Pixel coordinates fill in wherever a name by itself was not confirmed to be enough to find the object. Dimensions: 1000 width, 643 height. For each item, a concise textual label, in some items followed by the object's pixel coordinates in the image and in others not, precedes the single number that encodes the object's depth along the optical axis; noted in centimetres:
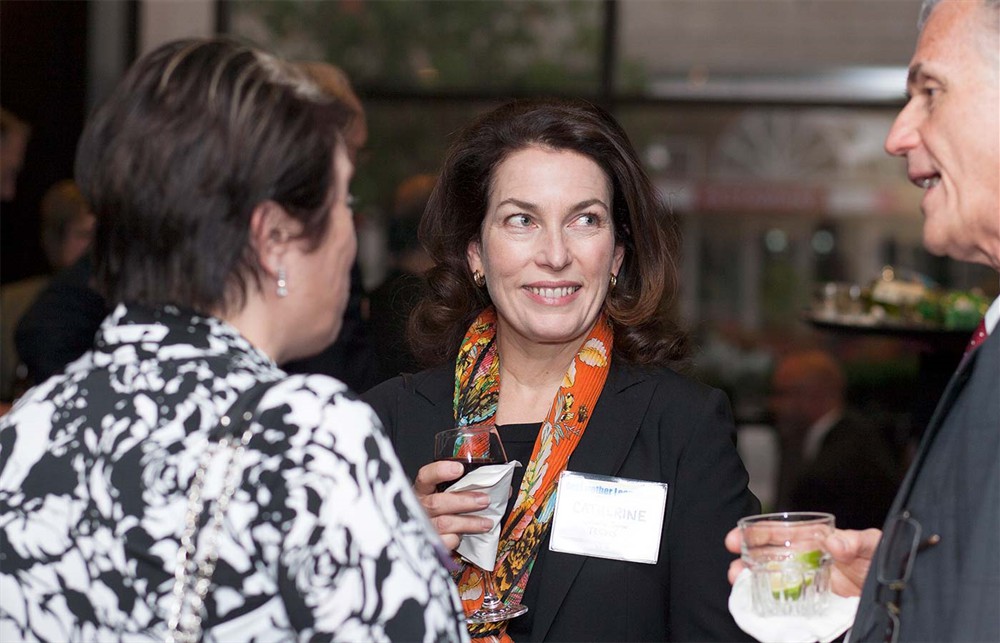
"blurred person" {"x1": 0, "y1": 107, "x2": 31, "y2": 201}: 464
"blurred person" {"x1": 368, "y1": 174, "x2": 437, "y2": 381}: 337
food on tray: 482
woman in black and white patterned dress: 128
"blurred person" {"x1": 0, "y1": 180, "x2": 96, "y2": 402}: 481
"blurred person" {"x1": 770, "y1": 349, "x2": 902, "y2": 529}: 495
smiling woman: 227
